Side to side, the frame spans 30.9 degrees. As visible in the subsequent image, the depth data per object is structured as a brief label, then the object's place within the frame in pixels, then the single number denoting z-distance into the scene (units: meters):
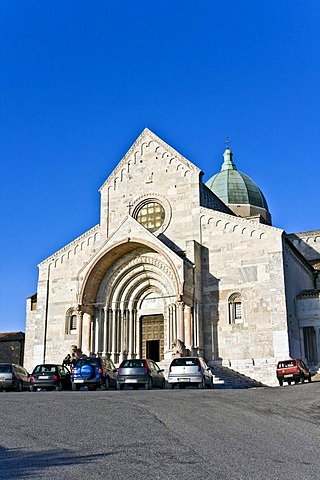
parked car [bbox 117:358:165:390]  22.97
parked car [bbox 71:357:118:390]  23.86
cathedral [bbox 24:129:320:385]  30.66
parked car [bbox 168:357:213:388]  22.98
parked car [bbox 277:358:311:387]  26.67
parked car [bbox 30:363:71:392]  24.27
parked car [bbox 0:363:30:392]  24.33
